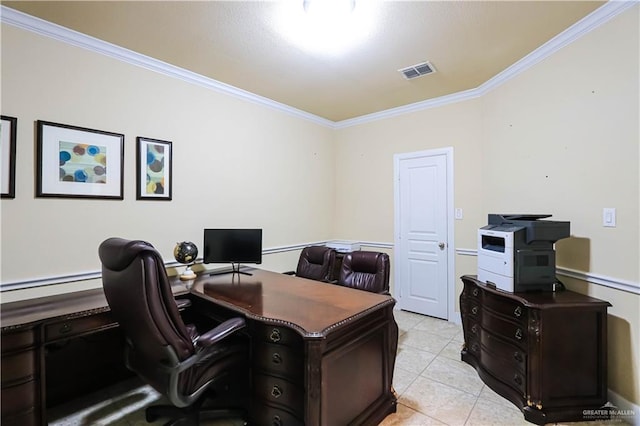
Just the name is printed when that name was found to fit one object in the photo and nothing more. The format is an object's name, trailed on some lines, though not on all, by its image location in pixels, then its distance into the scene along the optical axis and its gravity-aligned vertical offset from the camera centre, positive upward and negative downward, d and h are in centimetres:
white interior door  362 -24
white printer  210 -29
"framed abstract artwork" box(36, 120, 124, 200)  211 +38
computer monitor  282 -32
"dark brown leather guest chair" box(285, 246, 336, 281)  331 -57
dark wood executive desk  152 -76
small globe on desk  263 -38
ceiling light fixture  190 +135
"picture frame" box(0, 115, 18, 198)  194 +38
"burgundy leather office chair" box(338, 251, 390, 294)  286 -58
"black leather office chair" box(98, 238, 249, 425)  139 -62
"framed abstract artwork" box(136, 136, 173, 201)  257 +39
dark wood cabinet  192 -94
